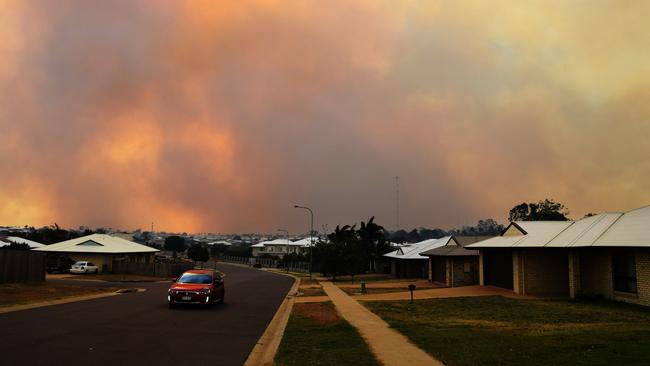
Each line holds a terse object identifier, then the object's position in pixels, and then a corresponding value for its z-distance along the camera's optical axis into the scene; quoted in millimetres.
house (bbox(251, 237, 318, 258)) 165375
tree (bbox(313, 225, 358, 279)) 57188
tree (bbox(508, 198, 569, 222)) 116250
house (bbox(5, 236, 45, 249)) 76838
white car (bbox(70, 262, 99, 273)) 56153
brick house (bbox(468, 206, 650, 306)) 23844
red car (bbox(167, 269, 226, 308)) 21953
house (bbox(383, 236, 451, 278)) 53812
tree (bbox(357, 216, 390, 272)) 73750
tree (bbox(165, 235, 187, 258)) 183625
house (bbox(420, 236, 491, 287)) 41000
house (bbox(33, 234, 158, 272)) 62062
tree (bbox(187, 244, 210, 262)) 96656
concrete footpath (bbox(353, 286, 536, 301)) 30041
